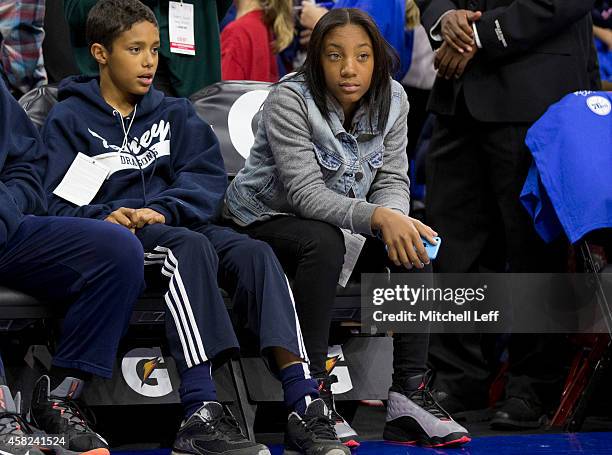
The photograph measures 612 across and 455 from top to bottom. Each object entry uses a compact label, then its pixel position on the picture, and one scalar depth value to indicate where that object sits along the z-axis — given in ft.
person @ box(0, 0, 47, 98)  26.50
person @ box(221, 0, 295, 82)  31.76
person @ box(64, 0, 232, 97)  25.90
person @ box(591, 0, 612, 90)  30.12
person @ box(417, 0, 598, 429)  24.75
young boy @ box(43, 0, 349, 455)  18.67
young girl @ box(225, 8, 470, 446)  19.98
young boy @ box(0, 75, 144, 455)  18.71
